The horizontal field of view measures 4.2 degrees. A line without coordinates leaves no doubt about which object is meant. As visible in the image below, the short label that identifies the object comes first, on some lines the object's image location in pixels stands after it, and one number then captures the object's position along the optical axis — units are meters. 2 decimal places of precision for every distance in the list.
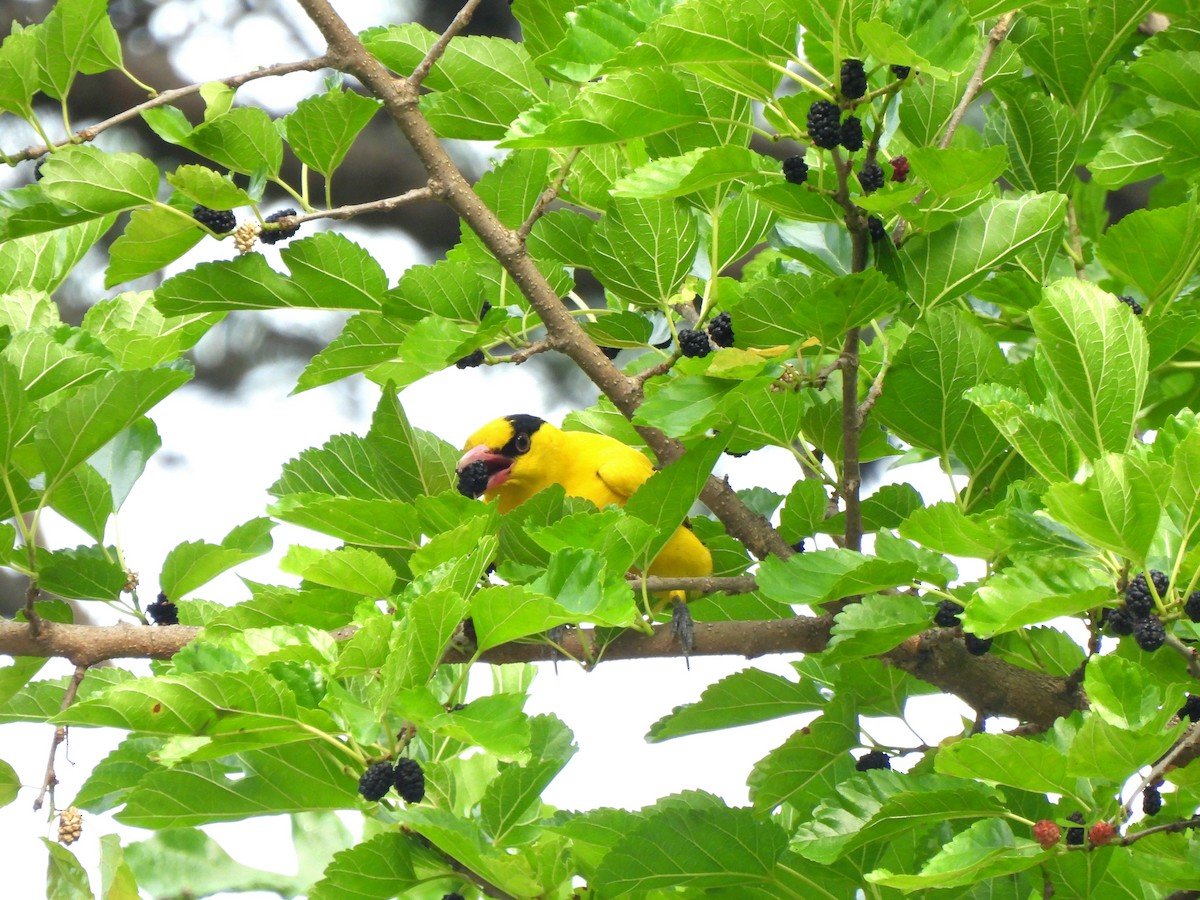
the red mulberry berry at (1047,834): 7.54
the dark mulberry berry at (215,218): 7.70
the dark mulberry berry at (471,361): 7.75
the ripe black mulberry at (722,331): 7.71
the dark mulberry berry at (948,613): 7.69
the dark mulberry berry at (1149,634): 7.54
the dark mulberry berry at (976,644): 7.69
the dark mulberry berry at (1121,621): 7.56
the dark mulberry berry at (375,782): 7.55
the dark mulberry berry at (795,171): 7.62
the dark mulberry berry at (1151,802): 7.64
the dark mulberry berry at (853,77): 7.56
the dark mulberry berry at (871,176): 7.61
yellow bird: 8.15
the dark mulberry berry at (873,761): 7.77
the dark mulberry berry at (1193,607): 7.54
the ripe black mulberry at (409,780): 7.58
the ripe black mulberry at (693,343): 7.70
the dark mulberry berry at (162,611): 7.81
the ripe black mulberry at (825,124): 7.57
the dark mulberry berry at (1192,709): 7.67
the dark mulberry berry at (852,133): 7.58
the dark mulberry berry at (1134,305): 7.80
